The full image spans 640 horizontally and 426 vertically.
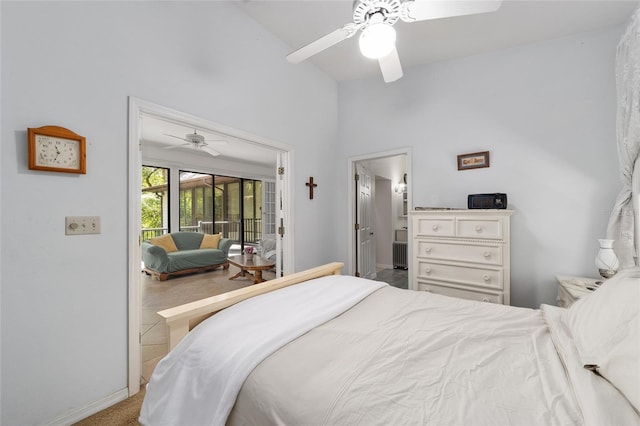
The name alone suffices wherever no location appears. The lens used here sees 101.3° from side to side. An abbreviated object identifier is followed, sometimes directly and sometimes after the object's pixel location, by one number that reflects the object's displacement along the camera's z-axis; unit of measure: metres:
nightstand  1.95
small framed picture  2.79
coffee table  4.33
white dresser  2.33
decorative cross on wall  3.26
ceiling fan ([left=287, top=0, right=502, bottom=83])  1.38
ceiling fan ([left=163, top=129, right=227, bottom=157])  4.17
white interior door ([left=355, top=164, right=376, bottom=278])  3.80
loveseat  4.70
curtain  1.78
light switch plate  1.49
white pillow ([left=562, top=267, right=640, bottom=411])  0.71
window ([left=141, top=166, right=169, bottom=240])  6.53
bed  0.69
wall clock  1.36
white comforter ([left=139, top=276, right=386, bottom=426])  0.86
